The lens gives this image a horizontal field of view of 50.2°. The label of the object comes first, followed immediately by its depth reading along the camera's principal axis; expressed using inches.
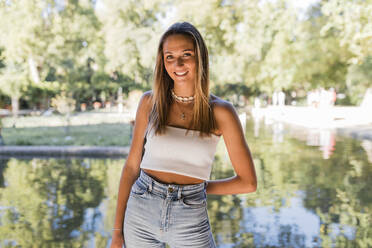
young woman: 60.3
